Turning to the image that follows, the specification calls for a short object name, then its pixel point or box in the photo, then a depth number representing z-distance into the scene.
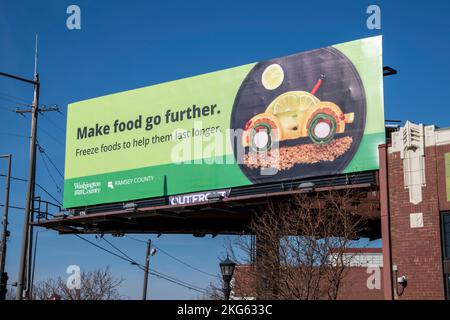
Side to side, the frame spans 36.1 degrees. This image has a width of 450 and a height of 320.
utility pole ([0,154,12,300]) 38.91
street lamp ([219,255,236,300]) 21.55
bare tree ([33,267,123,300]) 57.00
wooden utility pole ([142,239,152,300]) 49.68
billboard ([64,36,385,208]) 29.92
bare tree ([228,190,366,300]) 26.58
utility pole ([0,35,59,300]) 28.00
